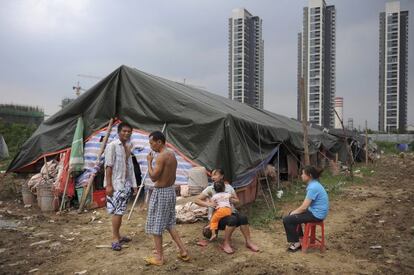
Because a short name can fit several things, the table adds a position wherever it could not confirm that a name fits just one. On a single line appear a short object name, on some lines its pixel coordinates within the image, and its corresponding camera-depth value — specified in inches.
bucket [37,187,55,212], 304.8
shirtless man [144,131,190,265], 171.5
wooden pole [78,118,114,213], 305.2
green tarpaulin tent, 291.7
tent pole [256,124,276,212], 337.7
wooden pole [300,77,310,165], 368.8
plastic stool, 197.6
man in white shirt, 197.2
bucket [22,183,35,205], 328.2
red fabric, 314.2
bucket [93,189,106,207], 311.2
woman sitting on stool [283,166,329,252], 195.5
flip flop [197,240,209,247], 206.8
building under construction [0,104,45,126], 1218.6
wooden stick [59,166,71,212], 308.0
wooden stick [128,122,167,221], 270.9
